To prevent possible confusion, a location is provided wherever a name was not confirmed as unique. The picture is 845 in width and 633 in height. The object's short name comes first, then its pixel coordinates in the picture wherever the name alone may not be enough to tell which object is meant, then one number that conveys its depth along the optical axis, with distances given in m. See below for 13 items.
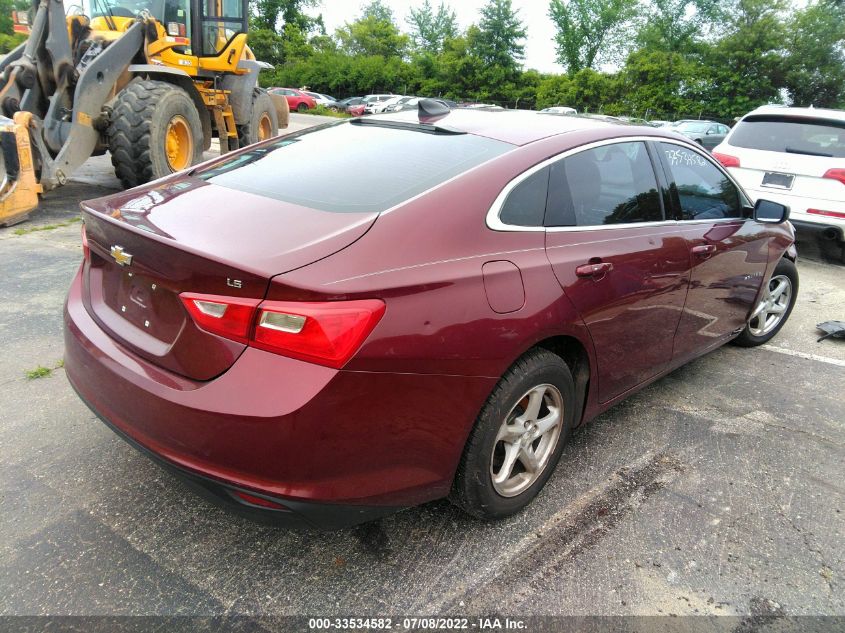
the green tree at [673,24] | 47.80
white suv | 6.89
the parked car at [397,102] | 35.95
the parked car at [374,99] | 42.17
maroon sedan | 1.88
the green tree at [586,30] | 58.40
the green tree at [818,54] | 35.72
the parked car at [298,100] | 39.94
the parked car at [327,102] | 43.75
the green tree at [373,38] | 65.12
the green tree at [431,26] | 68.00
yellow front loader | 6.80
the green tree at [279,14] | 60.91
